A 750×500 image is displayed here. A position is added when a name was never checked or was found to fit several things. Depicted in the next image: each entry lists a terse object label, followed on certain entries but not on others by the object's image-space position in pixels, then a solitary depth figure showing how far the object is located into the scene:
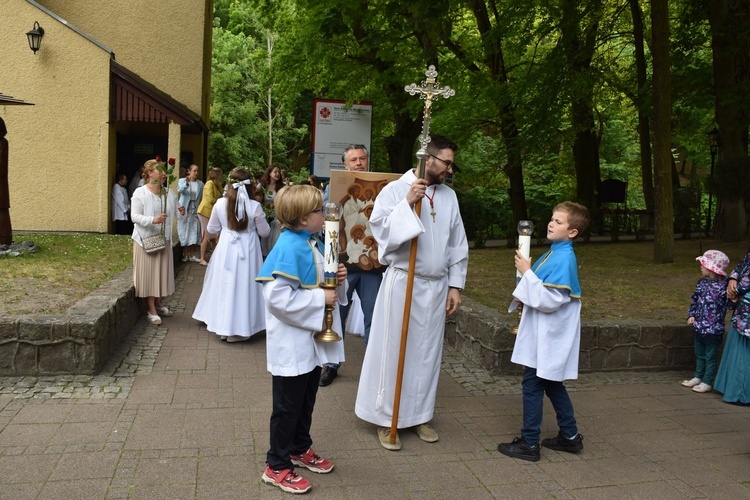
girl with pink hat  6.32
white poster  12.32
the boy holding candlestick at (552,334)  4.63
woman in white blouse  7.89
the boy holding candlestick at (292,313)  3.92
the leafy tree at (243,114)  39.28
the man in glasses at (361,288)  6.17
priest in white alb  4.90
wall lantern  15.44
